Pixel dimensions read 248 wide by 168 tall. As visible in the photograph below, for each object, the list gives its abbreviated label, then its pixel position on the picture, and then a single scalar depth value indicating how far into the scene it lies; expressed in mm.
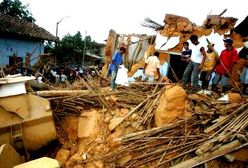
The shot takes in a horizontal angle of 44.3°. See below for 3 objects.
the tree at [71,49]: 29750
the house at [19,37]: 21297
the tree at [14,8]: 30109
